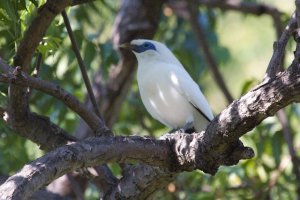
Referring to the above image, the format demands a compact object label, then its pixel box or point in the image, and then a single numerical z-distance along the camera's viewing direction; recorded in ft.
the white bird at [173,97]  30.32
